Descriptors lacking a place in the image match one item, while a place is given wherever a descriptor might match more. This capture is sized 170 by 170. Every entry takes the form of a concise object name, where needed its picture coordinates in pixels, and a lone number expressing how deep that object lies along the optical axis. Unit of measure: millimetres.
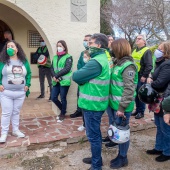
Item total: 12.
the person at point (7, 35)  6195
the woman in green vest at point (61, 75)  4734
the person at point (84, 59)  4309
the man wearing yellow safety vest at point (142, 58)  4773
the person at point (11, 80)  3701
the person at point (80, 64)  4626
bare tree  15703
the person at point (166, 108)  2457
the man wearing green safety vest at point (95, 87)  2904
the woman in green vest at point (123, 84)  3084
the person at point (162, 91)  3211
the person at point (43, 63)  6578
